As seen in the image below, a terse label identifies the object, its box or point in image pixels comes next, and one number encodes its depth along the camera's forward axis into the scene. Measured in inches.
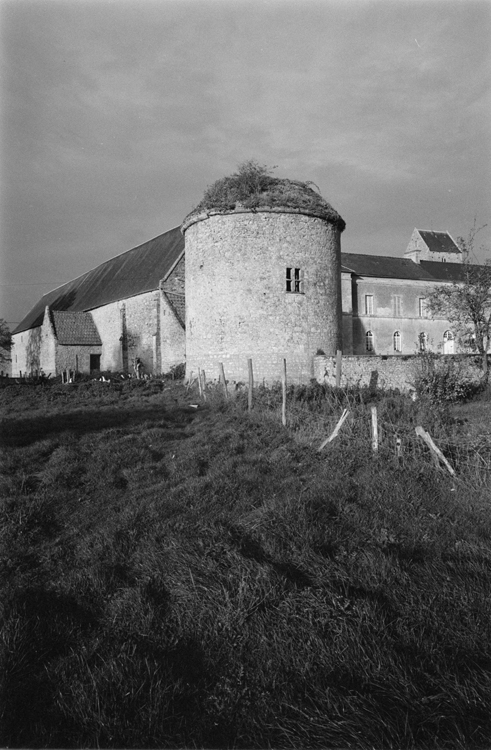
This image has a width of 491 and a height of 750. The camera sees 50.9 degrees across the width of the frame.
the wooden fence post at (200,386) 665.2
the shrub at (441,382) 579.2
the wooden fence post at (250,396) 501.4
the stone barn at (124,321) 1127.0
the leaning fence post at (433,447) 266.7
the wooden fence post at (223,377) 626.0
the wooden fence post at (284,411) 401.7
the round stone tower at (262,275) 693.9
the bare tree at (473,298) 853.8
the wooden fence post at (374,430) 304.5
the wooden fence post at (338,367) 672.4
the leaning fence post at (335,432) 325.1
